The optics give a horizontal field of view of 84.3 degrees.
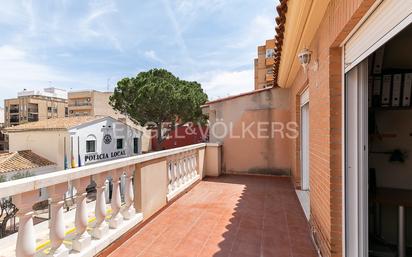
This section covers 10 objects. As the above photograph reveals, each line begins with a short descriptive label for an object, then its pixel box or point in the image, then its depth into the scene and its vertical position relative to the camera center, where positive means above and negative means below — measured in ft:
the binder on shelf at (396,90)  9.43 +1.56
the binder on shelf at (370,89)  9.63 +1.64
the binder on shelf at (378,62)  9.46 +2.75
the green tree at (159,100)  75.92 +9.82
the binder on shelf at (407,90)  9.35 +1.55
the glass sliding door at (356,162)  7.39 -1.16
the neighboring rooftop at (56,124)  76.69 +1.88
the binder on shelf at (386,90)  9.53 +1.59
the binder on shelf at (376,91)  9.58 +1.55
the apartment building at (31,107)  193.06 +18.92
